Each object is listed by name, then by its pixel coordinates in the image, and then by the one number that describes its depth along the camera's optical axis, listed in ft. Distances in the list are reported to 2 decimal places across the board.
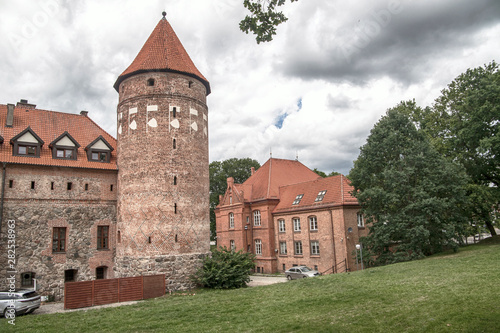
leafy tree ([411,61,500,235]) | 72.59
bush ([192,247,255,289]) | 69.00
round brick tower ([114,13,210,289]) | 70.03
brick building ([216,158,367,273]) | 95.91
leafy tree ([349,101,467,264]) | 69.97
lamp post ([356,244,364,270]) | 77.87
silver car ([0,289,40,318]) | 49.52
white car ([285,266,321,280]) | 87.16
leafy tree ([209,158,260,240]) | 181.88
